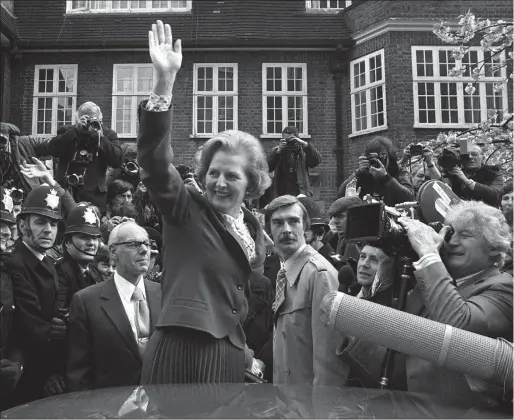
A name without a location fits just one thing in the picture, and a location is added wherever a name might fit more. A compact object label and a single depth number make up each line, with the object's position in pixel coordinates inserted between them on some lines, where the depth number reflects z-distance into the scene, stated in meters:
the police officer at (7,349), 3.51
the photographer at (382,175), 5.73
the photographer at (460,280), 2.38
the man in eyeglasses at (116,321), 3.48
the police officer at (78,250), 4.27
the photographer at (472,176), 5.52
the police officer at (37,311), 3.77
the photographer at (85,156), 6.39
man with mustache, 3.38
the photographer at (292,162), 7.94
